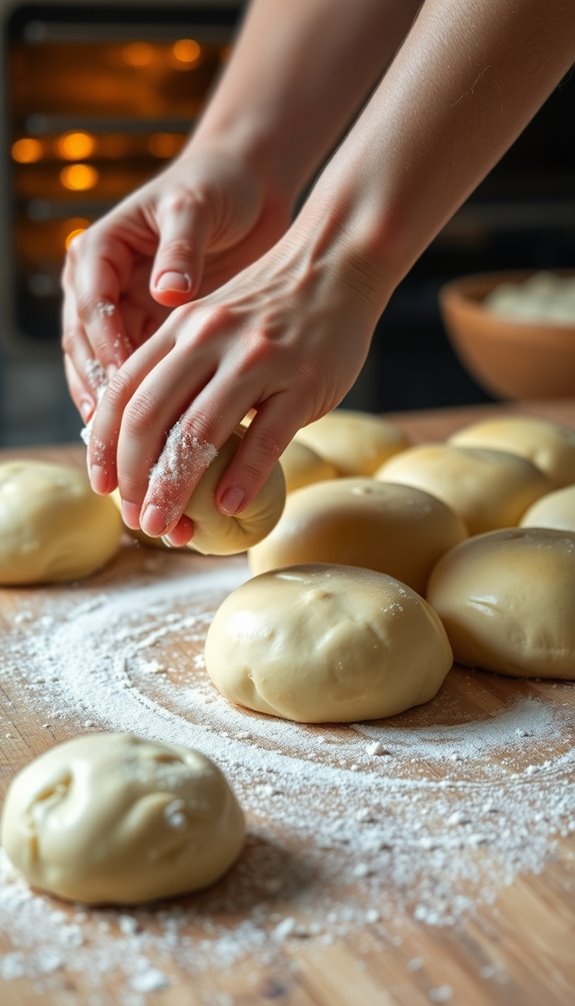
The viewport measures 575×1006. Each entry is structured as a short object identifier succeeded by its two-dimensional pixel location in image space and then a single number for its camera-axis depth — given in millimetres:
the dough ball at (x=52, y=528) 1573
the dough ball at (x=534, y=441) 1840
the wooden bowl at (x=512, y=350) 2418
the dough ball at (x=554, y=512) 1609
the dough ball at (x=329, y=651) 1242
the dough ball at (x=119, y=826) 952
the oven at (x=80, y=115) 2775
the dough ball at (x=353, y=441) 1873
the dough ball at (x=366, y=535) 1505
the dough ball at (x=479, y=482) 1686
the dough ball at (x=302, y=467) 1773
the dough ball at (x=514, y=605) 1355
